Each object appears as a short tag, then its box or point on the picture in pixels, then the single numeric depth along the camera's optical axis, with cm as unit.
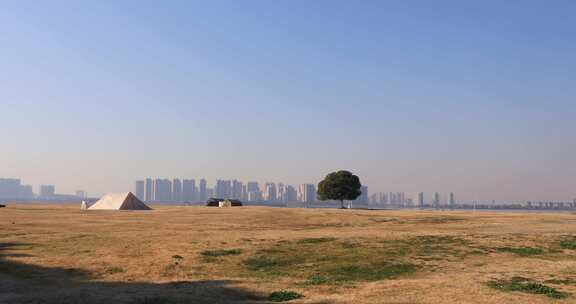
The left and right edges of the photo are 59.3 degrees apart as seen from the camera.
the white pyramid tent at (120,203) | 8288
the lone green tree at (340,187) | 11762
